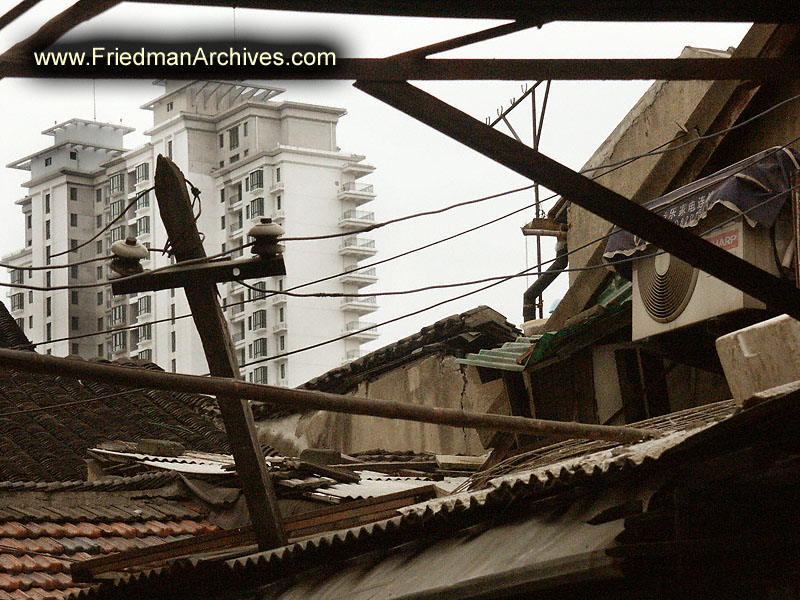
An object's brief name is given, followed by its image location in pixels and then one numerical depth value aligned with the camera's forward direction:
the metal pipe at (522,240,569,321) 23.20
